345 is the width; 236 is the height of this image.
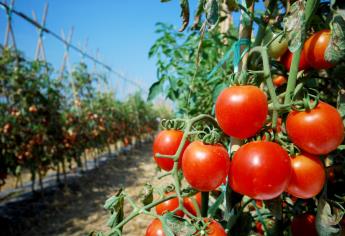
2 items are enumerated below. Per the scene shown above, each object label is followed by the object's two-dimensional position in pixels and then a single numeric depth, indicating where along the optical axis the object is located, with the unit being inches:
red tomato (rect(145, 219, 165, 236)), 22.6
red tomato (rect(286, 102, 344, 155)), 18.9
